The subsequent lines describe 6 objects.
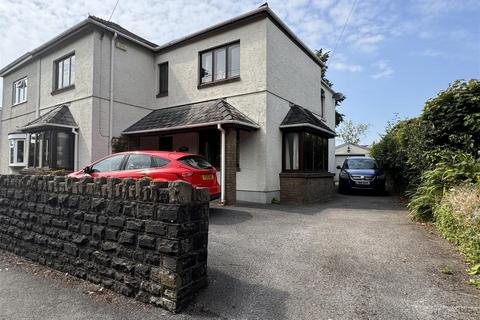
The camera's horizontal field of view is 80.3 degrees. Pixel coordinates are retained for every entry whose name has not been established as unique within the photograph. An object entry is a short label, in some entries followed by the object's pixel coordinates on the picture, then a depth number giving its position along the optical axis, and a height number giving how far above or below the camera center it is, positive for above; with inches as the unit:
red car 263.6 +0.3
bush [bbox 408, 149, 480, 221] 251.0 -7.7
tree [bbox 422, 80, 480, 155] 286.0 +54.4
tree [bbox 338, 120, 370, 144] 2106.3 +279.6
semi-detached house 416.2 +115.1
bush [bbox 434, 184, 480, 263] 167.2 -34.0
